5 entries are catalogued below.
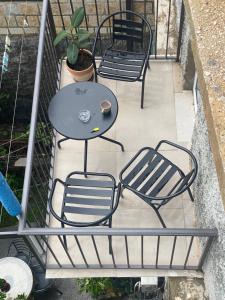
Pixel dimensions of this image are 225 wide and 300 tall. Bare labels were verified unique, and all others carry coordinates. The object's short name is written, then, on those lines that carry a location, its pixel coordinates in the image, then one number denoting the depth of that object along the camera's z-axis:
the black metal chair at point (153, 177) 2.89
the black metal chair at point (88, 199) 2.92
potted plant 3.49
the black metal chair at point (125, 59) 3.47
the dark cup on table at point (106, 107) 3.18
